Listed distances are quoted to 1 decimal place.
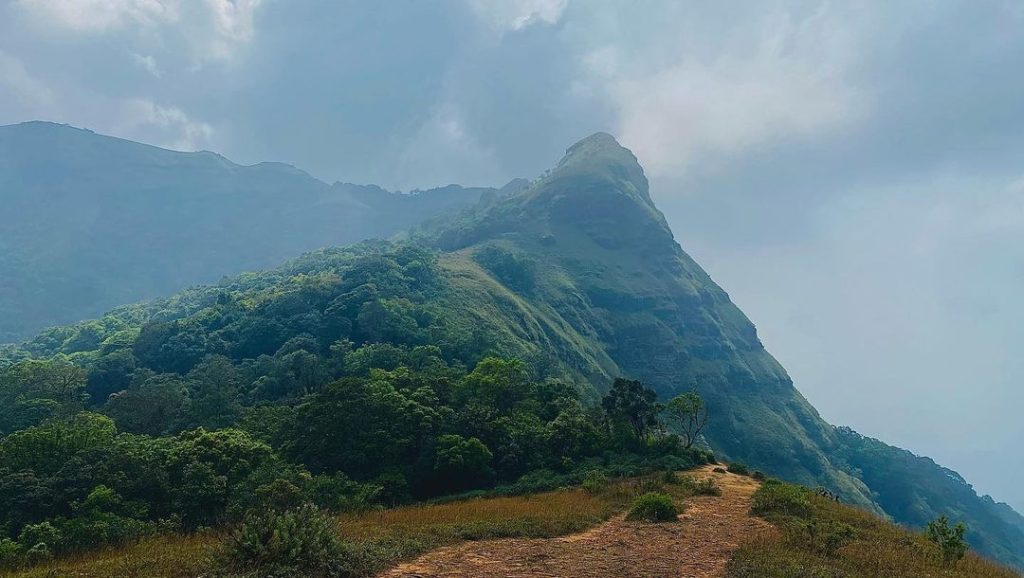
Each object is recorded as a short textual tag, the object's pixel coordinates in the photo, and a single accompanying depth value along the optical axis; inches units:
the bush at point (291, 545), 449.7
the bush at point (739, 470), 1394.9
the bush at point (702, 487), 1061.8
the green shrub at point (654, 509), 815.1
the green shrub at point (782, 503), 859.6
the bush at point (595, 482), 1072.8
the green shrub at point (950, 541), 626.2
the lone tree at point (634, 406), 1652.3
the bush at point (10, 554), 593.0
